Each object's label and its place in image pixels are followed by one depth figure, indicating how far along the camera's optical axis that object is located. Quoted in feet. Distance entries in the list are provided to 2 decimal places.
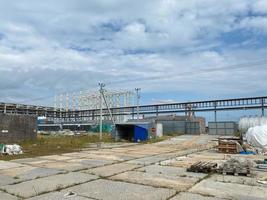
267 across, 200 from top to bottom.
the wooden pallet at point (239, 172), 36.46
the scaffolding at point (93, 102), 314.55
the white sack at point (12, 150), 61.54
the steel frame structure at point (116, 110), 216.13
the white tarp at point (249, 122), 140.97
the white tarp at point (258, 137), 75.72
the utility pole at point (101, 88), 131.13
